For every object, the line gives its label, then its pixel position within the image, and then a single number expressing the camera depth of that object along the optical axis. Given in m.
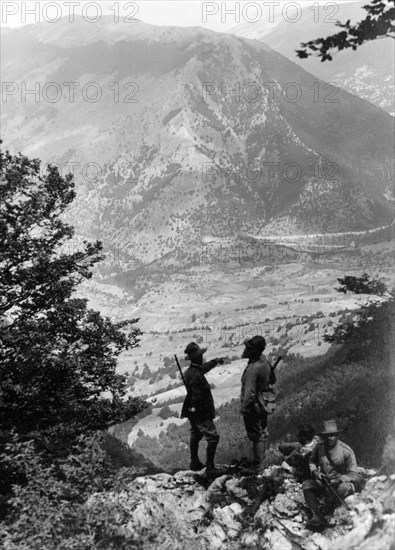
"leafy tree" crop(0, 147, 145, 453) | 15.66
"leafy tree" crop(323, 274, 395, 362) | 22.20
